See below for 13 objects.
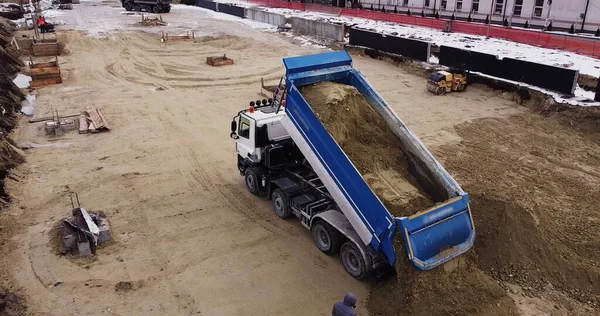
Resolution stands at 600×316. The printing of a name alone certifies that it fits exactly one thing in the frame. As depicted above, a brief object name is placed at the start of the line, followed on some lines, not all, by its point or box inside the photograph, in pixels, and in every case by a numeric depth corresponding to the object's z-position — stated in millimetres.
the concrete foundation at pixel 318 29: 32688
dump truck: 7500
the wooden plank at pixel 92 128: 16609
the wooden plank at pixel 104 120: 16891
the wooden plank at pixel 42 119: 17738
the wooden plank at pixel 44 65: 23891
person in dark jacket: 6012
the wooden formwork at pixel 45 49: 28500
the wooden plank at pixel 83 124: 16641
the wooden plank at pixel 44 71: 22720
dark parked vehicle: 49094
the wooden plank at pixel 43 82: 22547
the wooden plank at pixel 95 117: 16938
